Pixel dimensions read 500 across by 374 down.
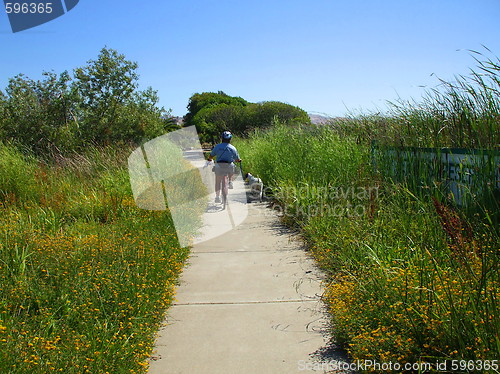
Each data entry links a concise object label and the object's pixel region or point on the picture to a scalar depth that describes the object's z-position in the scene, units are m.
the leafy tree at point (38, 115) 15.80
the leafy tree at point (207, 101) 62.38
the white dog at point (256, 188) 11.55
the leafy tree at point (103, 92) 16.80
